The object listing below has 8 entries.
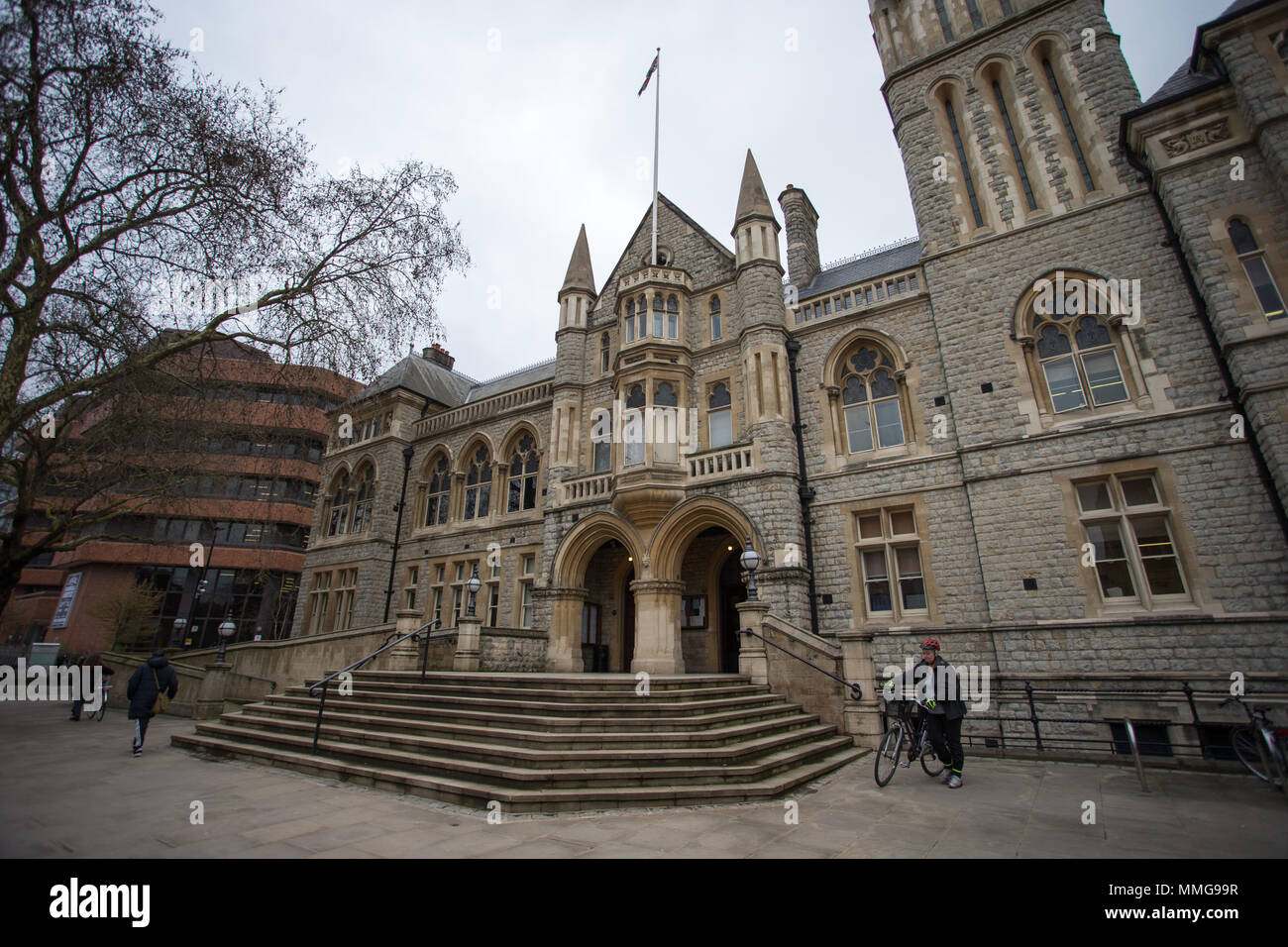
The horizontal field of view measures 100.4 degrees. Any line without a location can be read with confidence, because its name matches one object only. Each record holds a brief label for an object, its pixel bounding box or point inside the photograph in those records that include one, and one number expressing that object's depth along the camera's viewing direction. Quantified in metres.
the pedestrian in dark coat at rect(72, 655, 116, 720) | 12.92
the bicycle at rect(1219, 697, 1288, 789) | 5.92
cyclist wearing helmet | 6.51
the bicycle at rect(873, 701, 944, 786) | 6.73
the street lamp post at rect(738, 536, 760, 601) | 10.38
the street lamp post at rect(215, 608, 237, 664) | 13.45
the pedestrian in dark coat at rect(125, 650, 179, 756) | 8.61
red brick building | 28.53
